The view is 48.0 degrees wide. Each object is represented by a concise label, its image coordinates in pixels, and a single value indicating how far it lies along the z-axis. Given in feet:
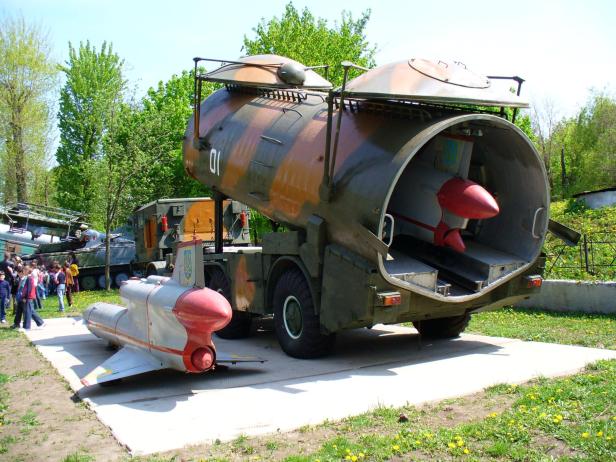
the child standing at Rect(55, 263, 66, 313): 61.87
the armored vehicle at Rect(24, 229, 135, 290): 94.84
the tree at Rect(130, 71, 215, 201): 99.30
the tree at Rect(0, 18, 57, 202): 124.77
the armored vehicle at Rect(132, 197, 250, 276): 67.87
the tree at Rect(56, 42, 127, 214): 131.34
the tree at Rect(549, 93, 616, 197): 153.58
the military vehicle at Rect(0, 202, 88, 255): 95.71
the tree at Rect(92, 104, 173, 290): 92.17
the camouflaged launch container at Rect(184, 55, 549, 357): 29.45
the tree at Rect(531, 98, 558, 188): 190.49
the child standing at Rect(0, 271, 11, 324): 55.42
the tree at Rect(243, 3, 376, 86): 98.53
